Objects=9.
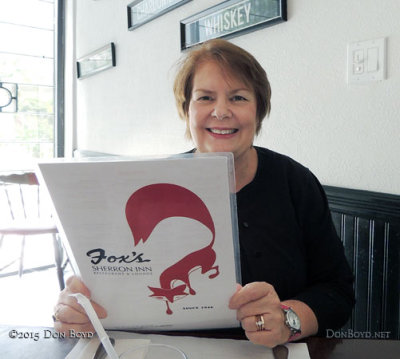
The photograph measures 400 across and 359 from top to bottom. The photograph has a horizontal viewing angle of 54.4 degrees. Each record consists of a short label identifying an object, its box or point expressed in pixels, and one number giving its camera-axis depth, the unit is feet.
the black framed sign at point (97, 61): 8.87
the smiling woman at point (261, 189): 2.86
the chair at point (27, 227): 7.44
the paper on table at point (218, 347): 1.88
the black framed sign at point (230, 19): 4.70
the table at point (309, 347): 1.93
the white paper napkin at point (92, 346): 1.88
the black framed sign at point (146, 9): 6.69
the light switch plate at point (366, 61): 3.69
